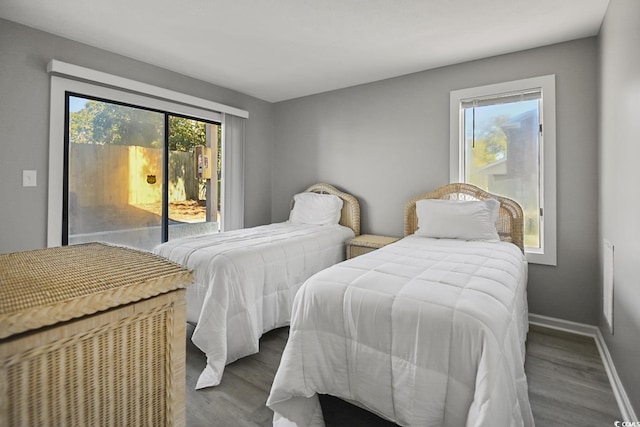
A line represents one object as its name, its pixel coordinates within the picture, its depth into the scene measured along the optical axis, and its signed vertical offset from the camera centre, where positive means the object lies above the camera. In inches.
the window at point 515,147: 112.7 +26.5
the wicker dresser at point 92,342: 17.1 -7.8
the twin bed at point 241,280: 84.1 -19.0
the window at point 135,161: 108.2 +21.9
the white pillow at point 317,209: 154.6 +3.5
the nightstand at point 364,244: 131.8 -11.2
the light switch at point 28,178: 99.4 +11.3
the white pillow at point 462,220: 111.0 -1.1
